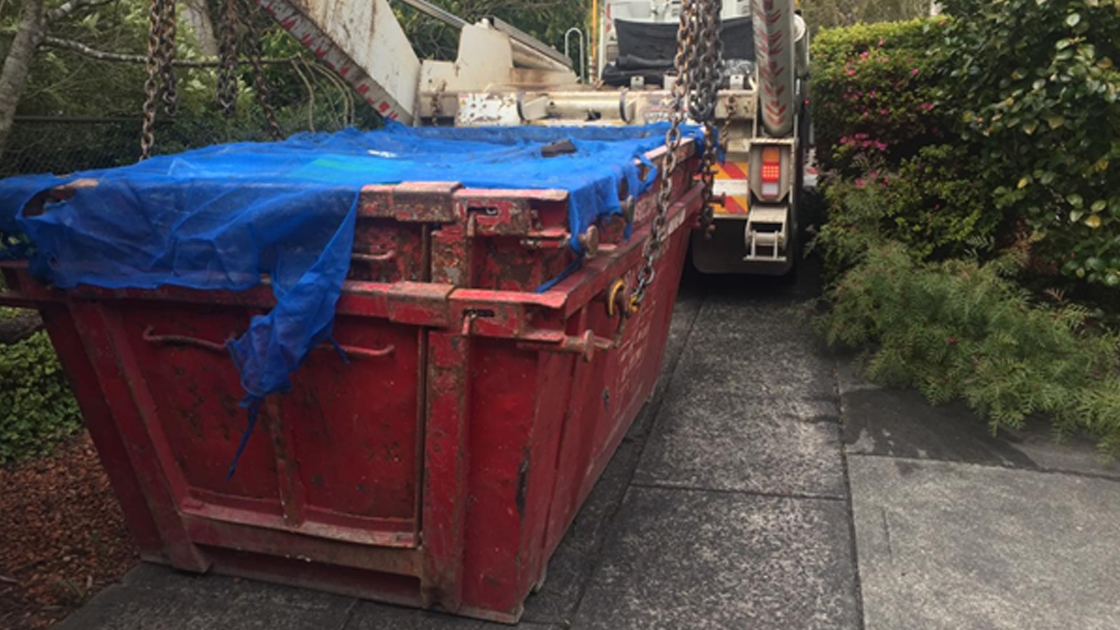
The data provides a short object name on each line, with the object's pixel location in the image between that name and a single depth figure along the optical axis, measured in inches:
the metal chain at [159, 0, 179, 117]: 134.7
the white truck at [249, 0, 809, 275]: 199.6
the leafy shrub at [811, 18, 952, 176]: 249.9
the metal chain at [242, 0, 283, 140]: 166.1
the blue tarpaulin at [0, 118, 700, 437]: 101.3
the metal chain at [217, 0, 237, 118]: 157.0
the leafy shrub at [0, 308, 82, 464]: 172.1
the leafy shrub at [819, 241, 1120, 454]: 187.0
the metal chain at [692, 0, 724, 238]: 127.0
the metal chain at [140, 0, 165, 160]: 132.3
